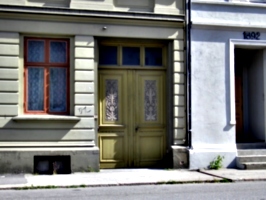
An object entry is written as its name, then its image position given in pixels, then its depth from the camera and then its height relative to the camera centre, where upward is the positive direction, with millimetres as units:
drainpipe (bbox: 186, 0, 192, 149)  12797 +1741
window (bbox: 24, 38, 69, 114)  12078 +1114
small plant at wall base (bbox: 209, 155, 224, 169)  12680 -1381
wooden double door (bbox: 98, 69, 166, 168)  12758 -72
